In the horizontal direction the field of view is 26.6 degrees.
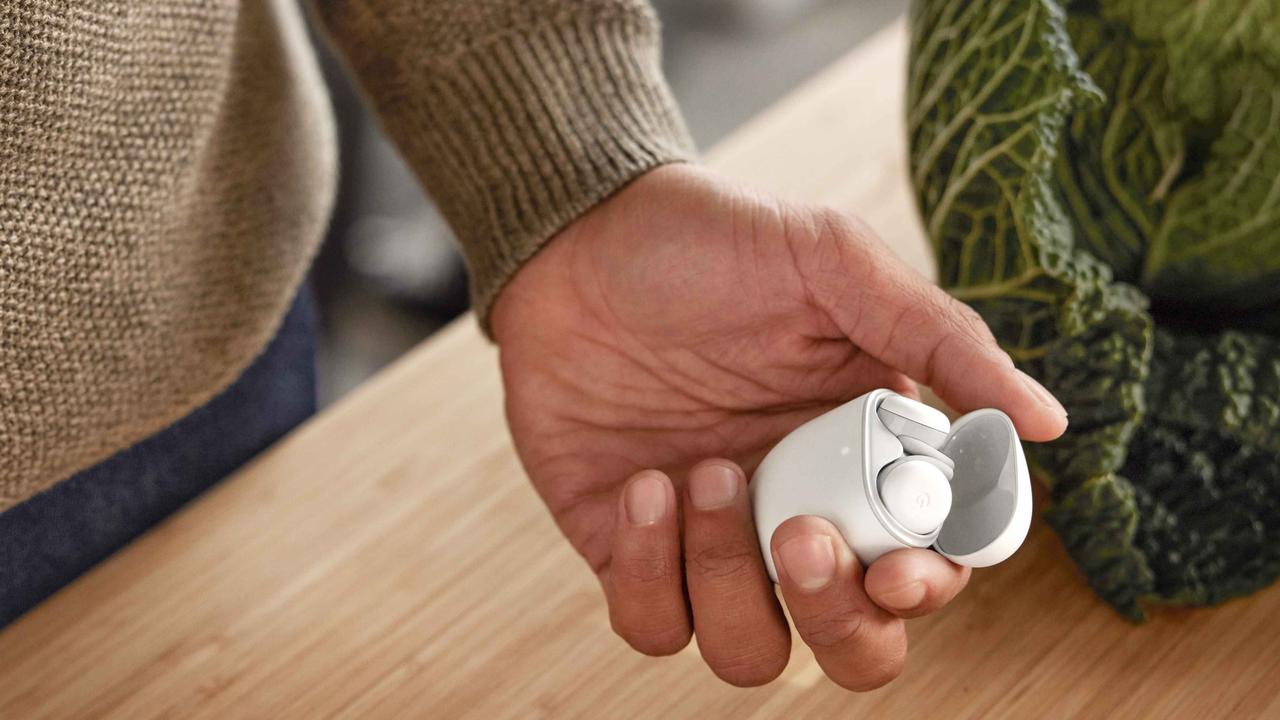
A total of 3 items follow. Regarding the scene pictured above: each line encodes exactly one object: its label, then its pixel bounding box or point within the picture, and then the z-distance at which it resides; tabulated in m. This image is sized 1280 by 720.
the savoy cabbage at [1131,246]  0.76
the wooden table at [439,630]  0.75
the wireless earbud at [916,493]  0.69
